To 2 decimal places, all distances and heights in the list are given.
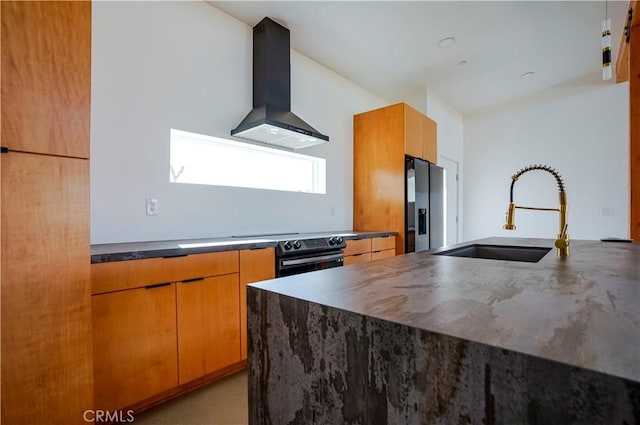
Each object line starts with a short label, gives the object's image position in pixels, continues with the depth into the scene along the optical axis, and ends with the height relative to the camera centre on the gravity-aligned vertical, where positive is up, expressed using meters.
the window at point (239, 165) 2.51 +0.45
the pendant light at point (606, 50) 2.02 +1.04
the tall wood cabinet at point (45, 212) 1.16 +0.01
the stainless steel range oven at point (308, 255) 2.32 -0.35
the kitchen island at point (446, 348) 0.40 -0.22
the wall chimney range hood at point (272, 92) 2.65 +1.07
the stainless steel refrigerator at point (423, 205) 3.60 +0.07
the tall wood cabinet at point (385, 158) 3.59 +0.65
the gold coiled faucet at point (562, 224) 1.47 -0.06
